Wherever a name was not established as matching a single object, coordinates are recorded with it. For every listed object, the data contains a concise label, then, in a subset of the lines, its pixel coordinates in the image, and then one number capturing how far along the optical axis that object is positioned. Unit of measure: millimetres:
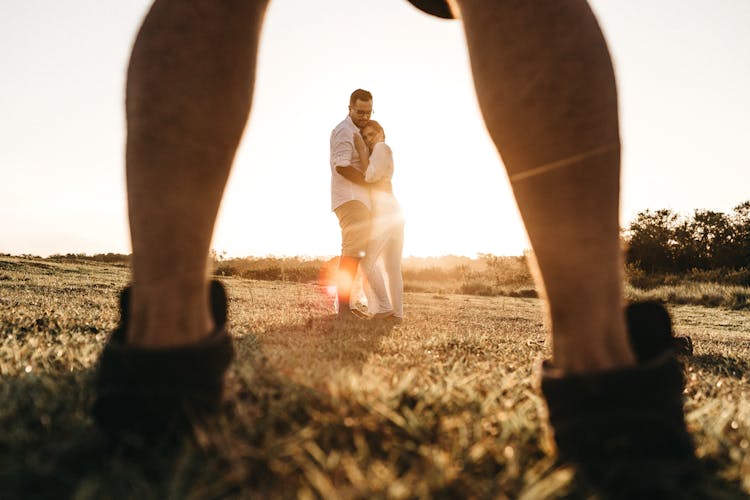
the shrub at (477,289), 23188
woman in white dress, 6030
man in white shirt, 5930
